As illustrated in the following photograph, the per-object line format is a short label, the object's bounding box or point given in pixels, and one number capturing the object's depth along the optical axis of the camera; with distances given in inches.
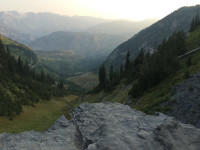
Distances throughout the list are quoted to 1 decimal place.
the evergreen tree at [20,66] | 3928.2
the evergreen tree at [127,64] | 3486.2
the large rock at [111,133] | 368.8
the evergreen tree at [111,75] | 3858.3
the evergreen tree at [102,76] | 4030.5
